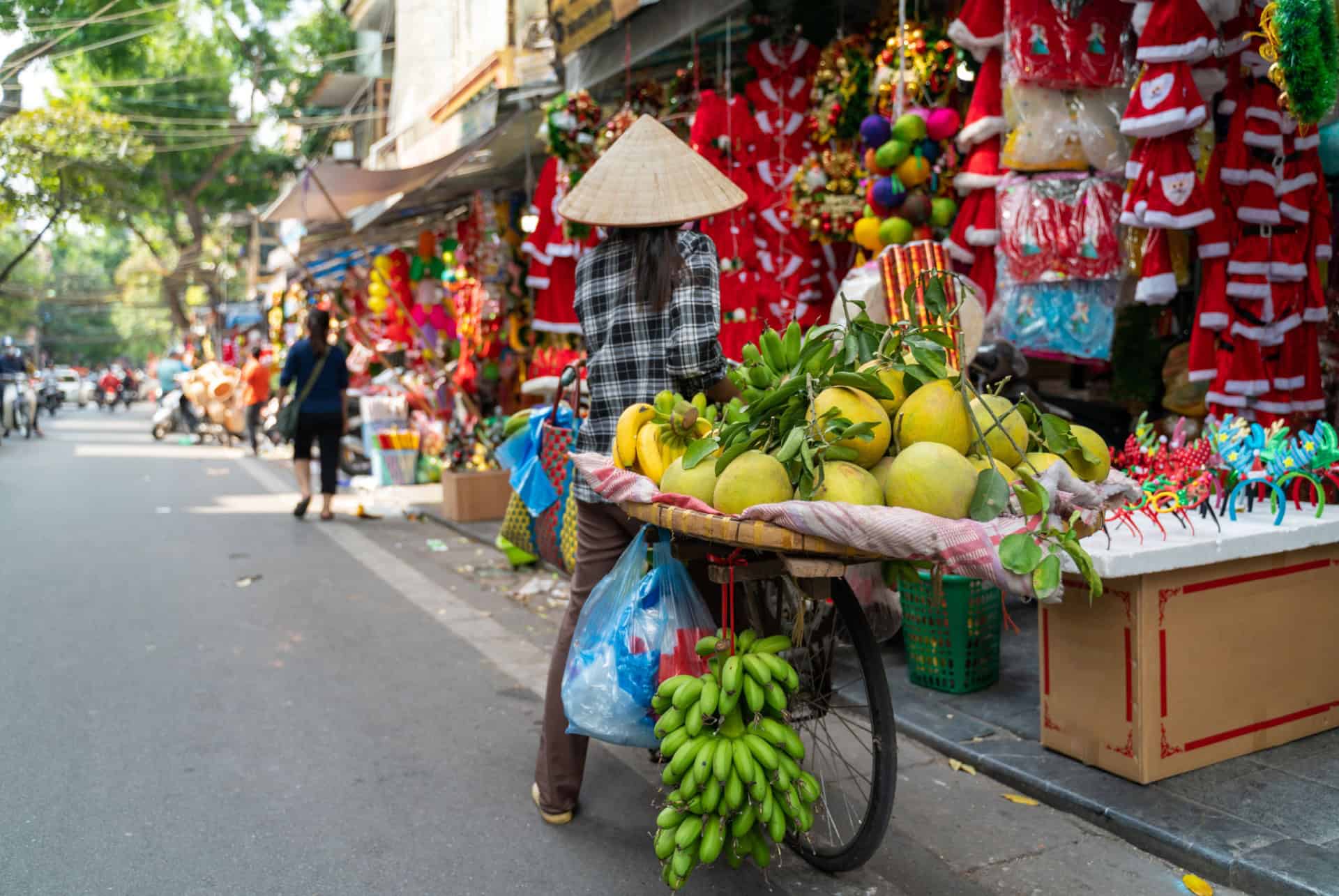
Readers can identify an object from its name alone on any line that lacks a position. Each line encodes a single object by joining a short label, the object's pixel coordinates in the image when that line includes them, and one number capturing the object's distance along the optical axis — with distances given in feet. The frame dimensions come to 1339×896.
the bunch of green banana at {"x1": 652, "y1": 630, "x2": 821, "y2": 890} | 7.91
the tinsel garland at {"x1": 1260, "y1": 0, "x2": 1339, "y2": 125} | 11.69
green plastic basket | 14.15
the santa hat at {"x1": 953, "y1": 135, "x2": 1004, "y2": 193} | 16.46
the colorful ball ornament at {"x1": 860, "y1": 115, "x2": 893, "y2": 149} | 18.30
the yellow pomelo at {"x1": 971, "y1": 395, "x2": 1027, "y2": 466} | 7.86
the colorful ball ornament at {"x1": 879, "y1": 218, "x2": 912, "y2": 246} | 18.13
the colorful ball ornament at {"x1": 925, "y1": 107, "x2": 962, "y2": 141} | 17.70
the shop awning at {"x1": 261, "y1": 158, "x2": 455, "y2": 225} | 31.35
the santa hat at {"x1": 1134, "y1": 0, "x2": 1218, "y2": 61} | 13.35
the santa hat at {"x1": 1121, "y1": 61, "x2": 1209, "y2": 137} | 13.46
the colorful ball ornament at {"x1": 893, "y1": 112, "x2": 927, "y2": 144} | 17.66
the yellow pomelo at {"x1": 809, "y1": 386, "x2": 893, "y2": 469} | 7.84
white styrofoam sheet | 10.48
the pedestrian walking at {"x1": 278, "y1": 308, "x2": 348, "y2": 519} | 30.19
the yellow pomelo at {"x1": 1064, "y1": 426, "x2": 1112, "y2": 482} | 8.20
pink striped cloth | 6.86
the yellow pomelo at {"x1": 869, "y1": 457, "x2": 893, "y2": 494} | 7.84
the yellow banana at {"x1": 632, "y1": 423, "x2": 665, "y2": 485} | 9.29
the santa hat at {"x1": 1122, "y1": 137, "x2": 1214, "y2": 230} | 13.82
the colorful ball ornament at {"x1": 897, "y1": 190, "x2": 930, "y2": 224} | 18.13
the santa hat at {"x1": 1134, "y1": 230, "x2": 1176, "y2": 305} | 14.48
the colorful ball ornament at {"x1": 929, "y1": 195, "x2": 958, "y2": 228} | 17.97
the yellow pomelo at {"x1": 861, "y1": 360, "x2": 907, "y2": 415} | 8.38
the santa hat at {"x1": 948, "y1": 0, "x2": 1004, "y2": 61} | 16.12
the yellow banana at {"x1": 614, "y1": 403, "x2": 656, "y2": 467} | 9.65
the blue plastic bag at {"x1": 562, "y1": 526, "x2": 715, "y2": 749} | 9.02
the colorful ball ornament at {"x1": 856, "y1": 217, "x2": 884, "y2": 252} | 18.70
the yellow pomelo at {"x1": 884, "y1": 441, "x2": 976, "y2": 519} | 7.20
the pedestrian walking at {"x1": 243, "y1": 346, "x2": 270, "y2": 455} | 54.49
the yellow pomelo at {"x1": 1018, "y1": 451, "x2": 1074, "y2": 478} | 7.55
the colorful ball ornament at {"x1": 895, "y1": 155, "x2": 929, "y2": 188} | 17.87
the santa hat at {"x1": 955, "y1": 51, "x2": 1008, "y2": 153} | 16.29
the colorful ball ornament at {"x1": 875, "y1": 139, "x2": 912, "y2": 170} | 17.84
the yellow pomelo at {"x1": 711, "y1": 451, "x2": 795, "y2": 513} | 7.63
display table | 11.00
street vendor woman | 10.24
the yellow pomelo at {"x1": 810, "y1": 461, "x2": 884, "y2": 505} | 7.36
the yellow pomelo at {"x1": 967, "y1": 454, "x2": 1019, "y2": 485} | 7.54
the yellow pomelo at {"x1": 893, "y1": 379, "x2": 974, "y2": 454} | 7.75
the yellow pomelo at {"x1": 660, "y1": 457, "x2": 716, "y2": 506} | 8.21
